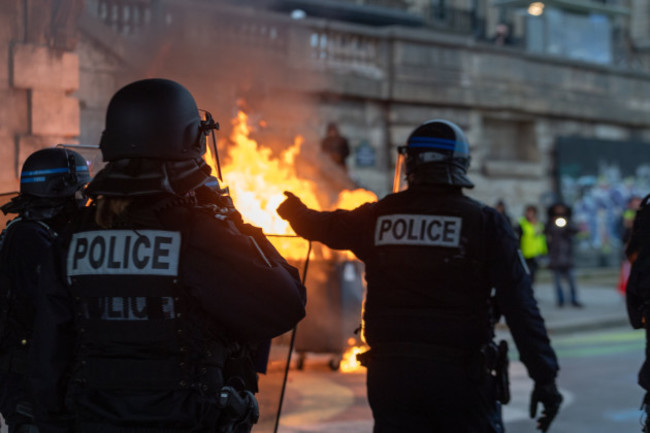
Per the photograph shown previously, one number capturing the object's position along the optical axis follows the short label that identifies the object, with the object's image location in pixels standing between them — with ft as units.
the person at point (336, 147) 41.63
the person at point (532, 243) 44.16
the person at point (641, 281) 12.47
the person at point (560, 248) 45.78
